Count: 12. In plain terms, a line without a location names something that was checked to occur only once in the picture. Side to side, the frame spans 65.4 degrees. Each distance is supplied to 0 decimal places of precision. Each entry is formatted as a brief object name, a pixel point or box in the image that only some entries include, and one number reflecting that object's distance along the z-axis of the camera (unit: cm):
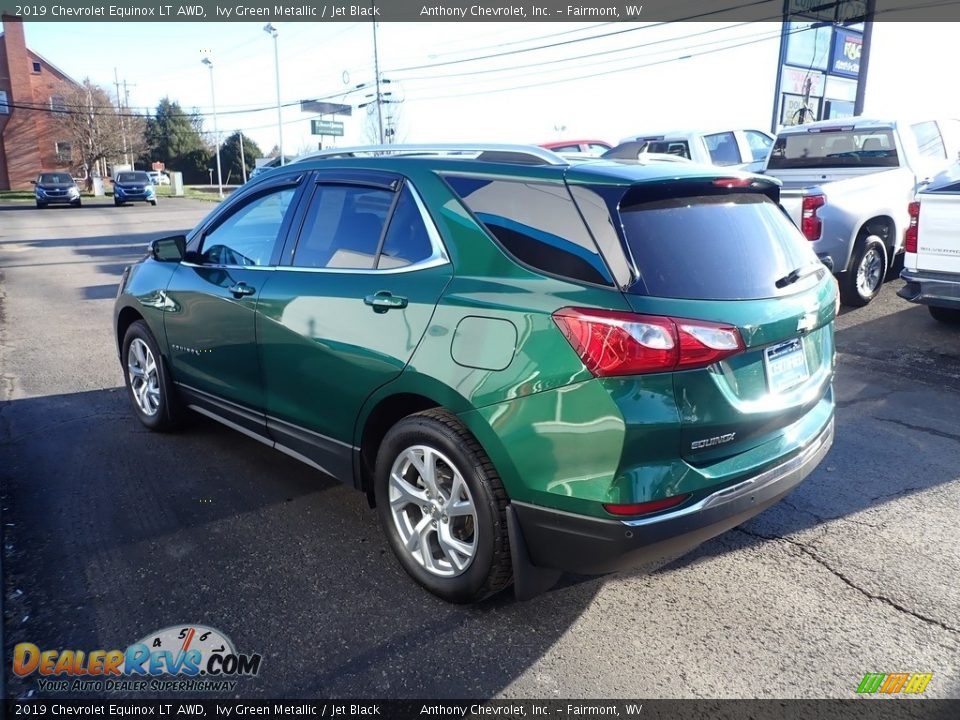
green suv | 258
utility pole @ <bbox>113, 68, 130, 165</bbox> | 5266
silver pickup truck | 814
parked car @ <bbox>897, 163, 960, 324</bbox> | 686
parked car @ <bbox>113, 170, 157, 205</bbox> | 3638
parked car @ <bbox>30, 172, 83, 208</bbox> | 3491
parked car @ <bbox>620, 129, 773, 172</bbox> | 1322
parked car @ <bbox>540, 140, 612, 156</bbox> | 1769
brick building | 5272
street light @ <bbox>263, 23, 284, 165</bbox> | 4609
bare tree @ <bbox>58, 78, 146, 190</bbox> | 5069
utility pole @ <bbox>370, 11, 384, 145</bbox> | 3847
